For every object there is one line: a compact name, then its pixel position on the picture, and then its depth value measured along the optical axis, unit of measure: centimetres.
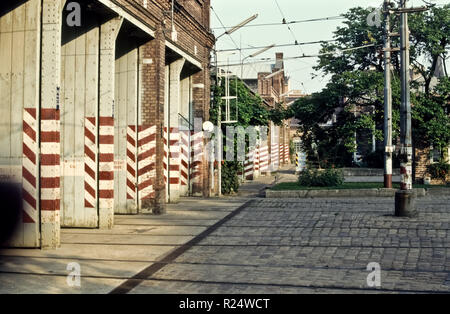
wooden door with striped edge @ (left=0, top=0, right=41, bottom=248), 938
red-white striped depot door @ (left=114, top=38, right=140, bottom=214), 1426
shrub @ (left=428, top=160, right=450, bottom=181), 2852
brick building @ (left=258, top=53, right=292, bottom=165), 5332
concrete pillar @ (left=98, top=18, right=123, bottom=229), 1189
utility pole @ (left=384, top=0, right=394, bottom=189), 2067
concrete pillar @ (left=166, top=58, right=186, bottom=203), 1759
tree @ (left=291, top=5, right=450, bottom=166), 2734
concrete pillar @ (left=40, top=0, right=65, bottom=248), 936
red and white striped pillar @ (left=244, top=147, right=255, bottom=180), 3221
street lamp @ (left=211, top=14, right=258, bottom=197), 2012
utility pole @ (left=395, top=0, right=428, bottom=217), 1302
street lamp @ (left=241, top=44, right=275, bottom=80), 2199
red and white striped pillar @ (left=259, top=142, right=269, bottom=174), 4166
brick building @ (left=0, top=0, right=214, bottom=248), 941
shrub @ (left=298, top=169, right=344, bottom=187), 2245
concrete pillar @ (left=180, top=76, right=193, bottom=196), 1959
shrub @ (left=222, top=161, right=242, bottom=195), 2191
